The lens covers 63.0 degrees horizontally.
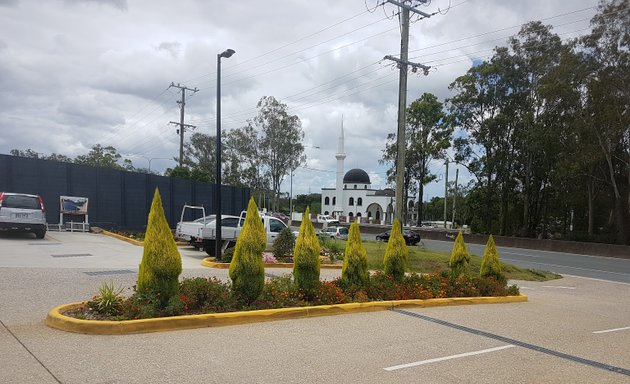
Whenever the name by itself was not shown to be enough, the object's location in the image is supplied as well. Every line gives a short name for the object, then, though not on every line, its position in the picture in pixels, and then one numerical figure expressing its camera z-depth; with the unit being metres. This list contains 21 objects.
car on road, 39.81
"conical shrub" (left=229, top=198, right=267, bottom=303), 8.12
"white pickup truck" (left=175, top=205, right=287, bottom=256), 17.44
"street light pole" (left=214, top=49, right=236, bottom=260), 15.55
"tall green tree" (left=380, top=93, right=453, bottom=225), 51.56
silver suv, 18.20
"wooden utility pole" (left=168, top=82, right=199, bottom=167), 46.66
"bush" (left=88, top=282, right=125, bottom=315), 7.10
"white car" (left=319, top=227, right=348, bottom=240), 38.50
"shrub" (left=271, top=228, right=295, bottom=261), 17.17
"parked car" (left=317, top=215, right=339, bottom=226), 68.10
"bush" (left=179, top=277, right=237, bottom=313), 7.64
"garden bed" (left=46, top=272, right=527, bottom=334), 6.82
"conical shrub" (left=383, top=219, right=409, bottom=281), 11.16
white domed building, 99.94
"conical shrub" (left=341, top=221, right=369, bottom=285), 10.27
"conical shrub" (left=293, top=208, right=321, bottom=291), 9.05
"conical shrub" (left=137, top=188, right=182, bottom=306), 7.32
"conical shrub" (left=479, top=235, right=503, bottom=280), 13.23
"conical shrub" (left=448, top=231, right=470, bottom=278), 12.99
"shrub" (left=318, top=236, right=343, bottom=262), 19.61
